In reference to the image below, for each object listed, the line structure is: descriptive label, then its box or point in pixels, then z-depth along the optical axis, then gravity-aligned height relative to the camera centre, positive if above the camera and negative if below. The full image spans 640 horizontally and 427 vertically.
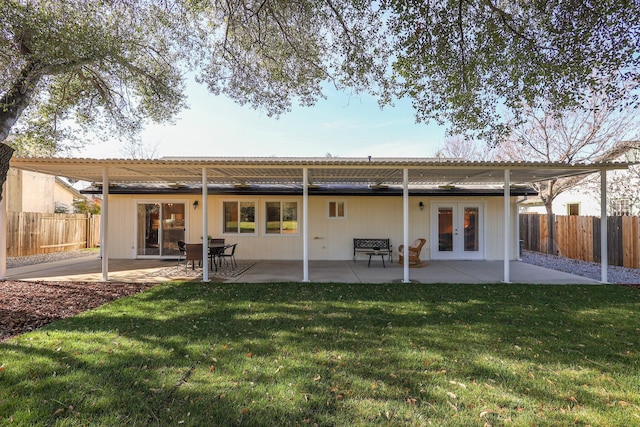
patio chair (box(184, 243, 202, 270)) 8.28 -0.85
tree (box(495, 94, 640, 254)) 12.97 +3.79
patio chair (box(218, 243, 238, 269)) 9.44 -1.38
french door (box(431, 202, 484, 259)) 11.27 -0.26
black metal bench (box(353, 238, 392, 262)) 10.98 -0.84
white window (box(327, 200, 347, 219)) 11.39 +0.45
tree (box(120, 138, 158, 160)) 22.37 +5.50
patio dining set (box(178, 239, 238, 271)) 8.30 -0.93
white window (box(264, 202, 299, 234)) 11.46 +0.08
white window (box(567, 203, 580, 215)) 17.40 +0.80
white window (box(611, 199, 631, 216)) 13.87 +0.74
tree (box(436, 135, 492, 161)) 23.02 +5.74
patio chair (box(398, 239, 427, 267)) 9.52 -1.02
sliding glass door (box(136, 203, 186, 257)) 11.36 -0.28
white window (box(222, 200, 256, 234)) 11.51 +0.14
